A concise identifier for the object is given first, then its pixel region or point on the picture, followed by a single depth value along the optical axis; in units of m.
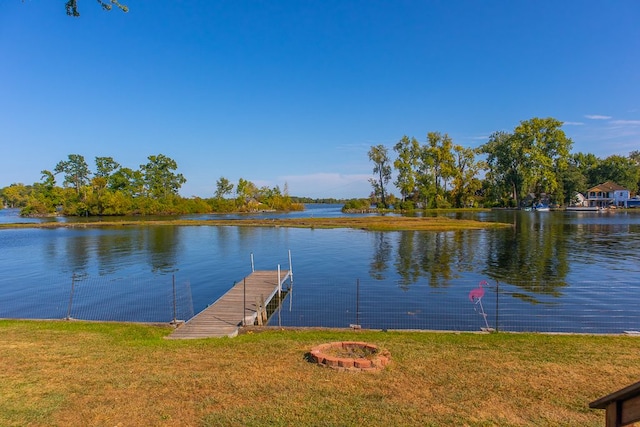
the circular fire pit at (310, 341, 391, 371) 8.94
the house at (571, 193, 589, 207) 107.38
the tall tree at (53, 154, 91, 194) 127.61
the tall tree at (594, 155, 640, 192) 110.94
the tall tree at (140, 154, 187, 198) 129.88
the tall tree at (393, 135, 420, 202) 114.06
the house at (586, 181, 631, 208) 104.50
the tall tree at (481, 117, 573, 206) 99.38
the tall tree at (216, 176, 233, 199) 150.00
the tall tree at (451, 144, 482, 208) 111.88
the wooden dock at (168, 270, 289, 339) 14.03
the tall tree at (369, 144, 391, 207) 128.38
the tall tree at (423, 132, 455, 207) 110.69
